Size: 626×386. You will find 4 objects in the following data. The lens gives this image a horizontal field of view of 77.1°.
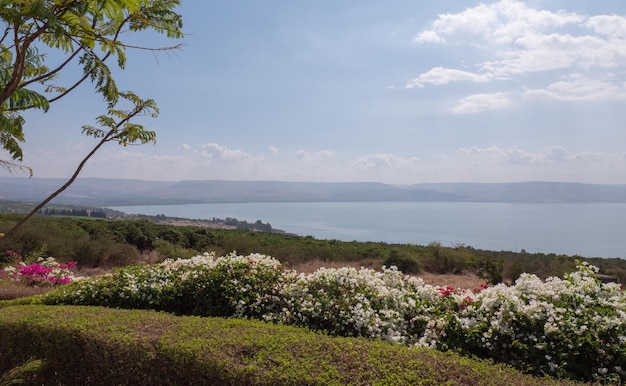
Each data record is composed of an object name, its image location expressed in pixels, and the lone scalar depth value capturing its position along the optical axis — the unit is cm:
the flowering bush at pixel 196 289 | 507
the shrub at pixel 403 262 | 1574
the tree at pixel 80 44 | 241
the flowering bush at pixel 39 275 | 877
